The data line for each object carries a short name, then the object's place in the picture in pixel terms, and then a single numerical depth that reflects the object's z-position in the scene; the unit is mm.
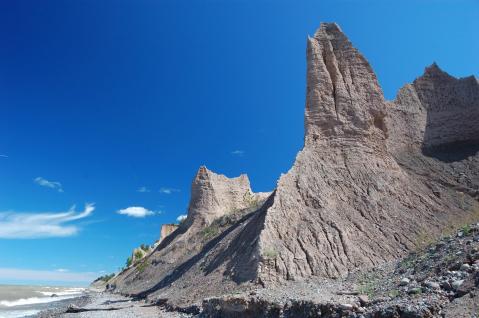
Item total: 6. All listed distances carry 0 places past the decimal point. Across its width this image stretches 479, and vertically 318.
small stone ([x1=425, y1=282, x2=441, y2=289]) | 9500
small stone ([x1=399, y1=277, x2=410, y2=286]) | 11734
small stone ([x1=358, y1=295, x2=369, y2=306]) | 10195
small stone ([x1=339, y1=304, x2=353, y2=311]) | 9831
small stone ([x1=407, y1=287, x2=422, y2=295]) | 9836
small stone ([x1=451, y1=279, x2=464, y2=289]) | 8988
